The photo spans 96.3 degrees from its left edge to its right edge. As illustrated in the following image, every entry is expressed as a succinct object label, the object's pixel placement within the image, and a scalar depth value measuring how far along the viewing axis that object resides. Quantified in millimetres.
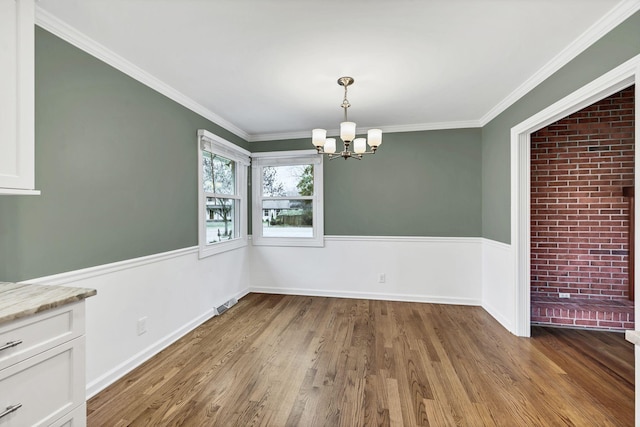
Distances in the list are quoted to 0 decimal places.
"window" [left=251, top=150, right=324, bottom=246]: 4262
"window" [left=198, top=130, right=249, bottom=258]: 3255
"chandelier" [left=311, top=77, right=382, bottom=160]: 2471
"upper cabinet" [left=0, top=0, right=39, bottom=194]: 1281
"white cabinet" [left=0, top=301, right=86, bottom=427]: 1088
